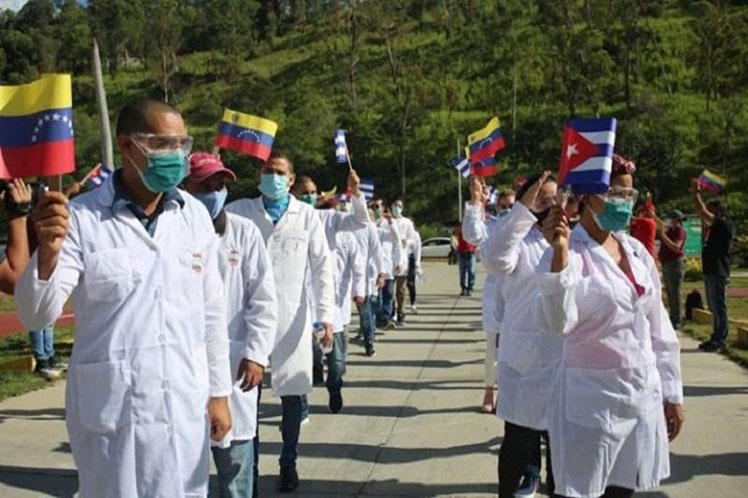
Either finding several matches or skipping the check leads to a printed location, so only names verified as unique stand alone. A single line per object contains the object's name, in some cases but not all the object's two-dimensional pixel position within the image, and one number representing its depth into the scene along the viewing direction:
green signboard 24.62
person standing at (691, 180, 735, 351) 11.35
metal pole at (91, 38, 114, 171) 11.45
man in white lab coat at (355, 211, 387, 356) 11.81
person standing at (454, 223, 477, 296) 20.54
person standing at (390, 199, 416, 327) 15.41
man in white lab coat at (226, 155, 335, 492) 5.91
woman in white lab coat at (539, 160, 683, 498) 3.86
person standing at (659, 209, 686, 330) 13.52
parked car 38.94
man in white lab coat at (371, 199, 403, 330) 14.73
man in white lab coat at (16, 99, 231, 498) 3.19
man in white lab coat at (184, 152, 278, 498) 4.52
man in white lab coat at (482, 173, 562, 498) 4.89
